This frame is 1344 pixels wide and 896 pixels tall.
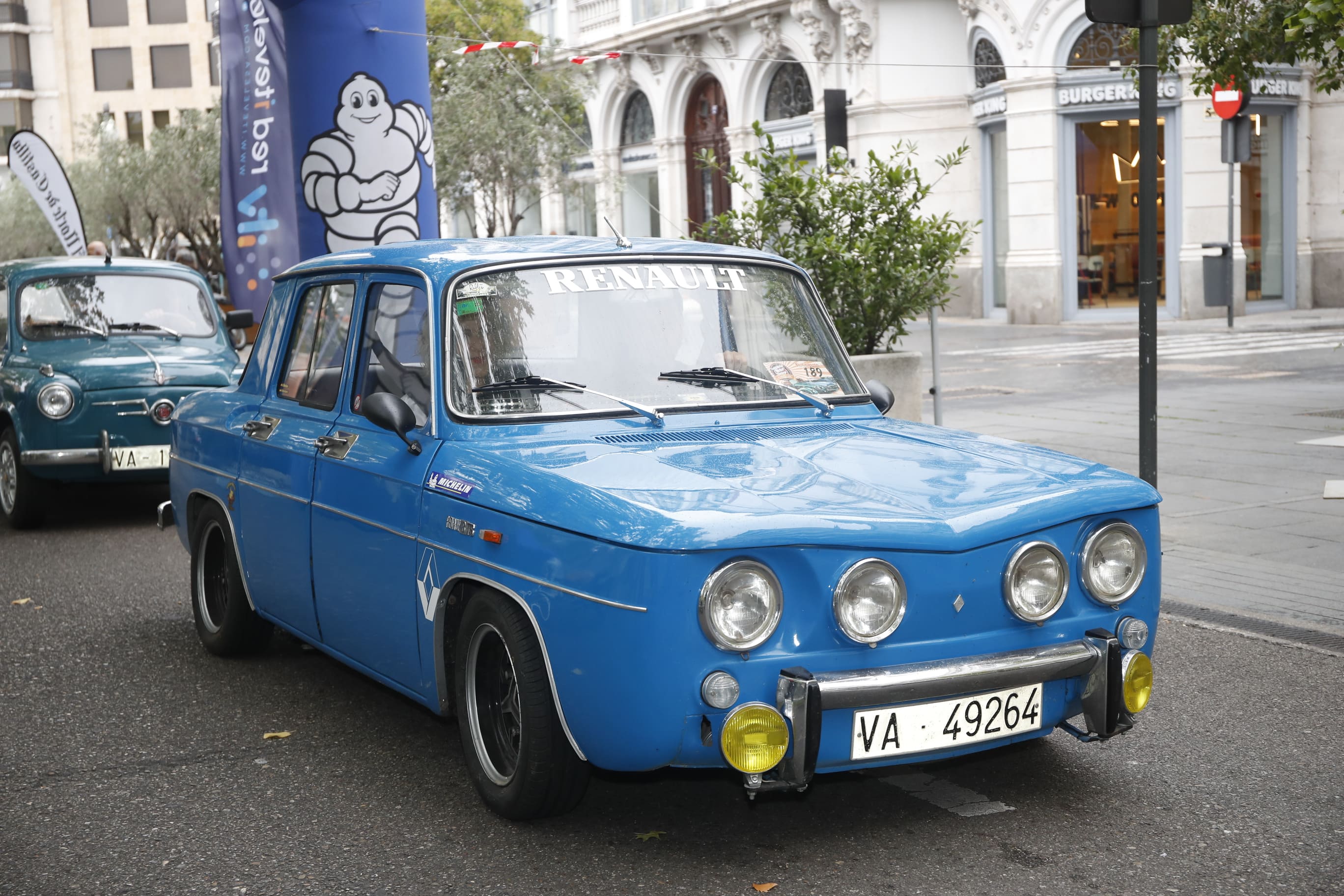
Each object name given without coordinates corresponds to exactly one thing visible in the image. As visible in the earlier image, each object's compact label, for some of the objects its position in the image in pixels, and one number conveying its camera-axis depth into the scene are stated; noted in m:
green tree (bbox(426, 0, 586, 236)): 30.19
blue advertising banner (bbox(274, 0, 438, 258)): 12.40
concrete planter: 10.33
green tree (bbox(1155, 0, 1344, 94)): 11.80
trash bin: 24.14
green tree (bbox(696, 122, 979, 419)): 10.33
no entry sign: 23.19
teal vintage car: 9.76
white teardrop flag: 19.59
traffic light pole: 6.92
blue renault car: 3.65
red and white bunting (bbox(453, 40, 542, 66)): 13.35
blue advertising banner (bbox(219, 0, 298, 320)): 14.73
